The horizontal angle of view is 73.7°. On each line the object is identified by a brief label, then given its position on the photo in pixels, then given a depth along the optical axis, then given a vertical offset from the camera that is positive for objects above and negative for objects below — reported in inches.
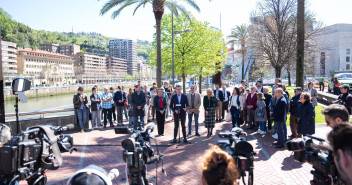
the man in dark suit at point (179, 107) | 328.2 -32.5
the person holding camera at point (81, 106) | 396.2 -35.8
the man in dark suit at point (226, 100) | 497.3 -33.7
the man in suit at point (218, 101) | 473.1 -33.9
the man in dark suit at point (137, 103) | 386.3 -30.5
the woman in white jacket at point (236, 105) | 384.4 -34.6
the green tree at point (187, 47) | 872.9 +142.6
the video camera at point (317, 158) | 104.7 -35.4
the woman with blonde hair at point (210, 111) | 352.8 -40.3
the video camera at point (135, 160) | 120.4 -39.1
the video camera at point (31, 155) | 105.0 -33.3
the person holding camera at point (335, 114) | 129.4 -17.2
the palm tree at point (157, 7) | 548.4 +188.3
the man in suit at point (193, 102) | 351.9 -26.8
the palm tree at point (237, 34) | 1708.2 +374.5
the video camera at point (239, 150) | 118.0 -35.1
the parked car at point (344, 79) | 918.1 +18.6
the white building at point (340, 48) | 3125.0 +477.6
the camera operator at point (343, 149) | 53.3 -15.8
